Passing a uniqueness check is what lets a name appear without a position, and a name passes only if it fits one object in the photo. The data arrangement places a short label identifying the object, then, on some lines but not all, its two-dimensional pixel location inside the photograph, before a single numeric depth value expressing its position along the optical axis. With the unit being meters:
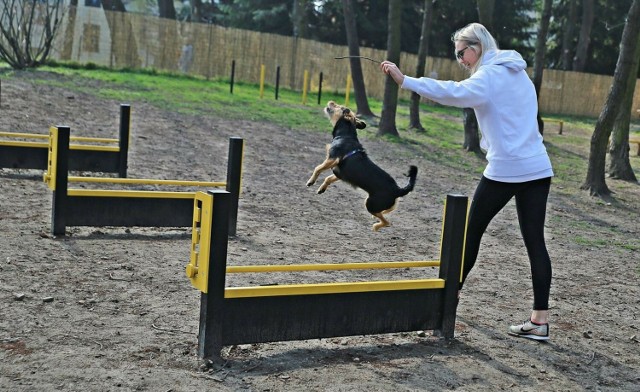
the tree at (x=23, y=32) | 24.39
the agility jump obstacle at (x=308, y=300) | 5.04
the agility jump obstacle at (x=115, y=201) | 8.14
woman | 5.64
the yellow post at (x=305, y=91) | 26.71
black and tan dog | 6.90
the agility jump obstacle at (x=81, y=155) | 10.73
